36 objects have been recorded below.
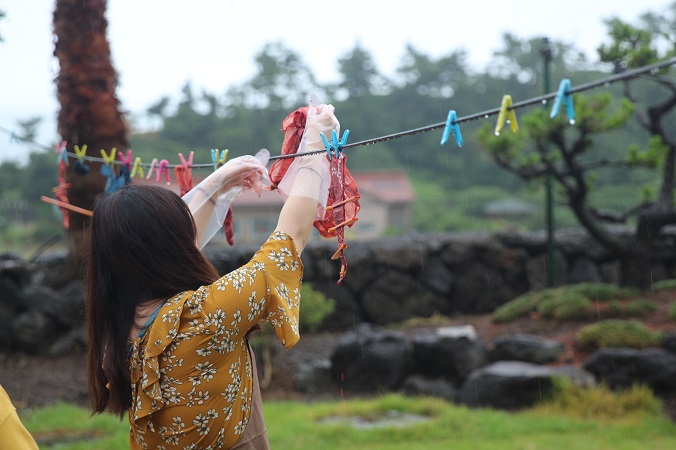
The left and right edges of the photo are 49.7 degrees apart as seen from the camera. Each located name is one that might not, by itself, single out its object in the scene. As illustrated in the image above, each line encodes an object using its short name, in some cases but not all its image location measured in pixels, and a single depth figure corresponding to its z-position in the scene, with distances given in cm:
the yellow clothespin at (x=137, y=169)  312
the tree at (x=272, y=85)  2202
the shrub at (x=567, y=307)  809
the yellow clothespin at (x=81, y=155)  310
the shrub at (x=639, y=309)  772
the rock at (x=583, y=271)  1051
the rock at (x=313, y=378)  708
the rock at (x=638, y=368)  607
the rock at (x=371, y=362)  696
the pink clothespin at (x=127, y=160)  321
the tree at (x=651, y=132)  762
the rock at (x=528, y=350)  679
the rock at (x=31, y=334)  763
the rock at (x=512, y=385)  605
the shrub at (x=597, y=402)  569
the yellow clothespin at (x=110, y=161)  312
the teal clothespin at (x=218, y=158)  272
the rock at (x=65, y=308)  781
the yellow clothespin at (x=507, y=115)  184
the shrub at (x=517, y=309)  869
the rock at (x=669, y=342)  628
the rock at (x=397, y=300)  978
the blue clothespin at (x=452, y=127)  195
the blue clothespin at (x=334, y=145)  202
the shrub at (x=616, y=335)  661
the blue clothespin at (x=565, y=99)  167
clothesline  152
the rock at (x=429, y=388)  653
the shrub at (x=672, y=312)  734
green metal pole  898
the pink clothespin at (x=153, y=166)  310
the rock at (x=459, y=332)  708
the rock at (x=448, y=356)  680
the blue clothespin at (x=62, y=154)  338
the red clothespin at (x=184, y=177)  297
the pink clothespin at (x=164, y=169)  301
